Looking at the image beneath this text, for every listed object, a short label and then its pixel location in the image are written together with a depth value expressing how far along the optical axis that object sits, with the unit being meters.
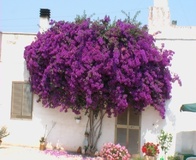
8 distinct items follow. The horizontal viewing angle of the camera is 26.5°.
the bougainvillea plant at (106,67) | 14.34
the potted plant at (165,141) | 14.62
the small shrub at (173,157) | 14.48
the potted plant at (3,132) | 15.68
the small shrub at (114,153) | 11.95
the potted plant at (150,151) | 13.92
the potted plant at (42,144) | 15.92
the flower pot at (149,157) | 13.93
